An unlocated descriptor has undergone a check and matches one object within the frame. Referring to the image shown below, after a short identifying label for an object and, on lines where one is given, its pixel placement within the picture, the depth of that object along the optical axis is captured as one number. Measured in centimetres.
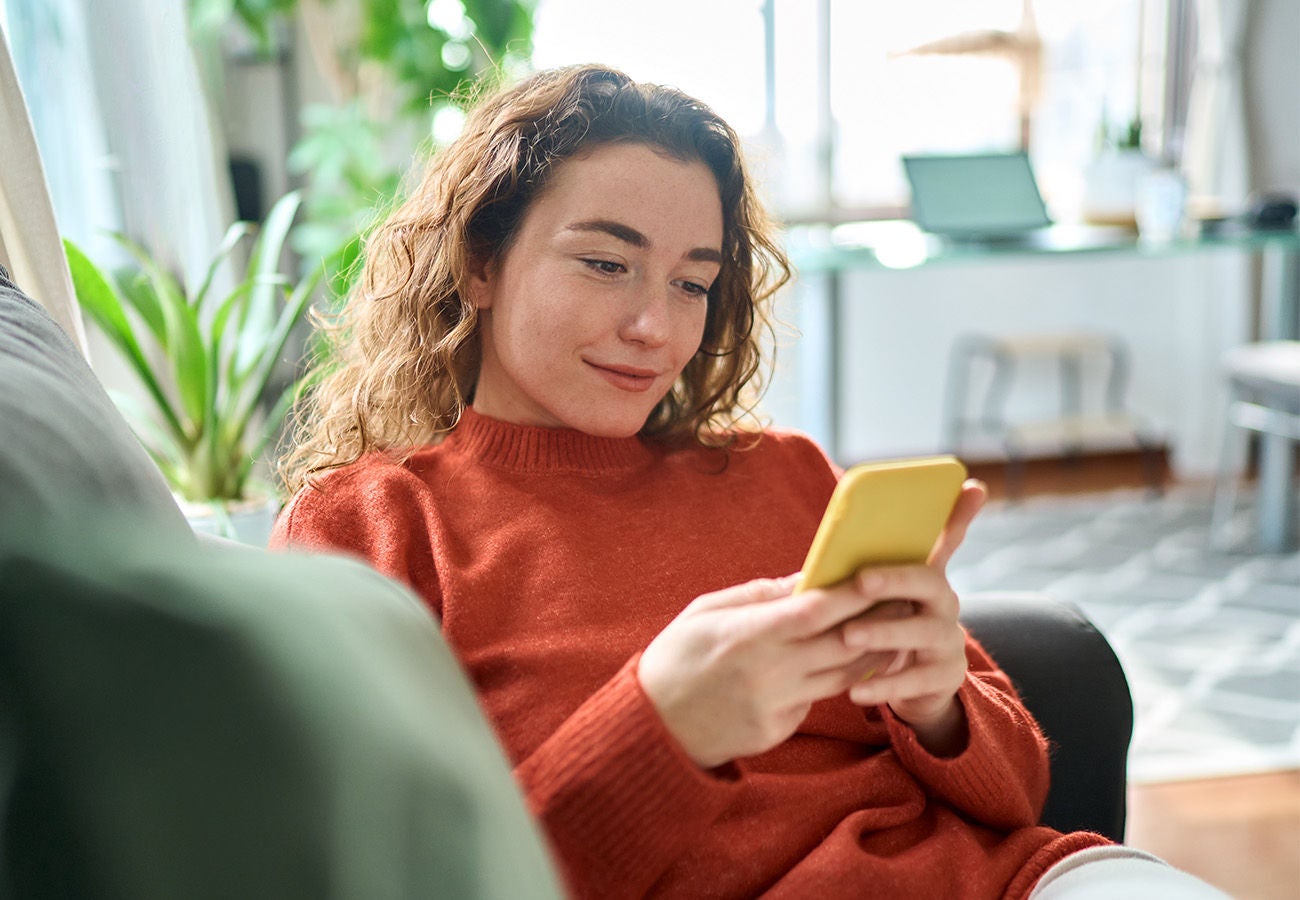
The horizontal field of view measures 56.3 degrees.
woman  73
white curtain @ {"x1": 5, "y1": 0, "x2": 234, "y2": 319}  227
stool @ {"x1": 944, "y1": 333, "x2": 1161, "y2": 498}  433
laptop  318
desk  290
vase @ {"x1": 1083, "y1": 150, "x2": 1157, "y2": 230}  367
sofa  36
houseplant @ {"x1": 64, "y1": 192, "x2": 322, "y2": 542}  162
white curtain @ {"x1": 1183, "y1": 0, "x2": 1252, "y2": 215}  446
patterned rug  228
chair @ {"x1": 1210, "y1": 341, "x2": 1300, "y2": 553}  294
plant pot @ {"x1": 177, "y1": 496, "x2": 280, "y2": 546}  149
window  448
